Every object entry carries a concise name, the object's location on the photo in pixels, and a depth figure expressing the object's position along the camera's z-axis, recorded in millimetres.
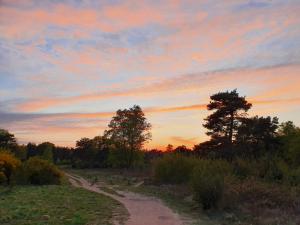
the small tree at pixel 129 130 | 42052
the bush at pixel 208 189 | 10838
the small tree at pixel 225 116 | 29047
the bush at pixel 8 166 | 20919
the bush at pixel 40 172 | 20117
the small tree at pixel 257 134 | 29566
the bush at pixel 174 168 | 19246
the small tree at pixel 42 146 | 66406
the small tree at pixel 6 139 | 45932
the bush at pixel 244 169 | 16756
